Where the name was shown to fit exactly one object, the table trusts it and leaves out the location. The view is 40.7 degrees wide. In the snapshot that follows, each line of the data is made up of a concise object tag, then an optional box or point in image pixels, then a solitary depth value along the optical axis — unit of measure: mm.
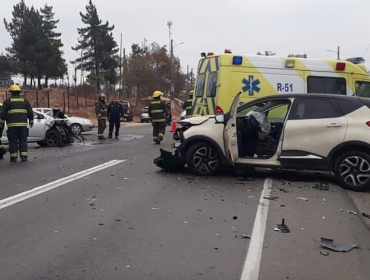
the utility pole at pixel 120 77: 56781
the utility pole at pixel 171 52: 61272
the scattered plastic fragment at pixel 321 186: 8236
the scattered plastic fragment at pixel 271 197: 7432
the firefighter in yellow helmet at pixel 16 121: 11688
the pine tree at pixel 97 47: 61156
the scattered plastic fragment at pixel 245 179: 8930
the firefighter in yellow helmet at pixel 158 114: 16344
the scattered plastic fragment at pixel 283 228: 5624
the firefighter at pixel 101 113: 19203
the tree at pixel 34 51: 48219
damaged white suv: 8273
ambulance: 11508
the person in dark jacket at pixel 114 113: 19406
